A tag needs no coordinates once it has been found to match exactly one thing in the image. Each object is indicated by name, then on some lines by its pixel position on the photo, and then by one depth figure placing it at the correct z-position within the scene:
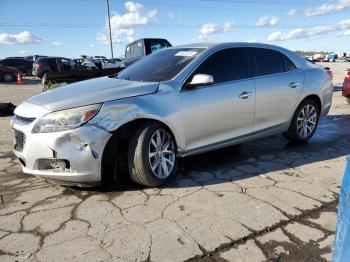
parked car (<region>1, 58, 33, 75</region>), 29.80
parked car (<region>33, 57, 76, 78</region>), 21.62
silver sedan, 3.54
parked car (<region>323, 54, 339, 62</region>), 66.88
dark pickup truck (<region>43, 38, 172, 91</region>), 9.67
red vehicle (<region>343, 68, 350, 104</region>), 9.59
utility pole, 43.00
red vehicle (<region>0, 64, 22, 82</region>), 24.48
